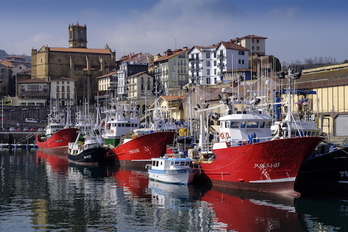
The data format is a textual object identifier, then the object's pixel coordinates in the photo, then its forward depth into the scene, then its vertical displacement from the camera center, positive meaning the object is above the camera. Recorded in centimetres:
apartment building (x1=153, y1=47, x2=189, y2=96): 11238 +1303
